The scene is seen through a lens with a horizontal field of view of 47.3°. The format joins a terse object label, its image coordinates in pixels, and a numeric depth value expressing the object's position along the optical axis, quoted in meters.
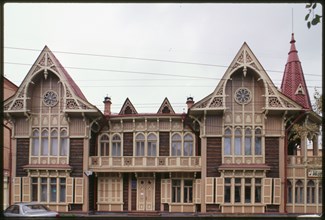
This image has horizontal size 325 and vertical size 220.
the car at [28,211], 14.65
